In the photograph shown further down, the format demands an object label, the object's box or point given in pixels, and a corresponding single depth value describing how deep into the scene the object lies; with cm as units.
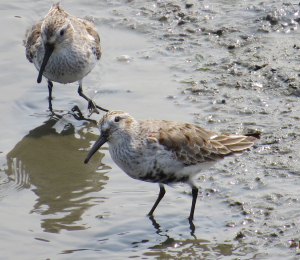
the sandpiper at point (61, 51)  1802
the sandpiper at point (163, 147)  1298
